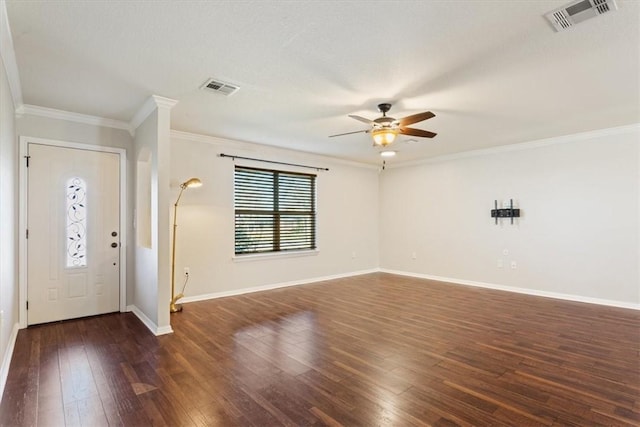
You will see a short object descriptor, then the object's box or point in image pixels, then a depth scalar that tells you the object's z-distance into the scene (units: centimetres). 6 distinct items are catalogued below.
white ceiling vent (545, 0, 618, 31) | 206
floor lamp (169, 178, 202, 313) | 446
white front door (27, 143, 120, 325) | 389
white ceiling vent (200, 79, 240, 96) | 318
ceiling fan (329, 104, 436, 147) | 362
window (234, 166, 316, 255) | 568
